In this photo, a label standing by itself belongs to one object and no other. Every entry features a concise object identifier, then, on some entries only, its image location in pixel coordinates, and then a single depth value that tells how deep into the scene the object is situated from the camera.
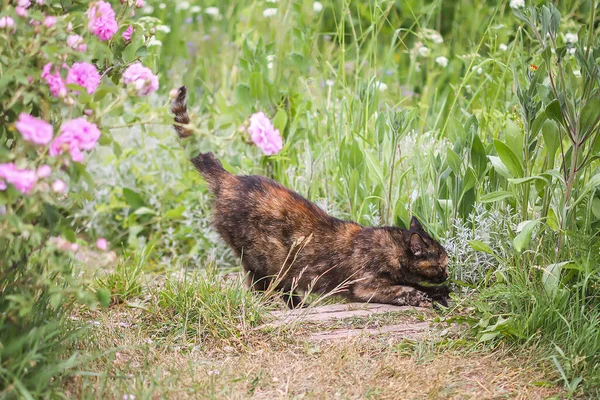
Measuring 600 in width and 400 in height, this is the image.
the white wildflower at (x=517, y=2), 8.45
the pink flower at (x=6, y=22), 5.67
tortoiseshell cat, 9.25
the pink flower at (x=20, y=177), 5.04
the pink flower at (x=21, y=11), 5.73
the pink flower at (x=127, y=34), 7.10
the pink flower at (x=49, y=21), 5.61
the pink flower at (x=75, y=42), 5.83
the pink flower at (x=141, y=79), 5.87
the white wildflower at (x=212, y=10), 15.61
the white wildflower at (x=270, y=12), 12.27
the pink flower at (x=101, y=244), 5.64
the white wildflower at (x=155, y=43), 11.11
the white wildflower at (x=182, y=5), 16.13
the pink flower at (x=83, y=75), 5.87
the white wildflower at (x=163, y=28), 11.74
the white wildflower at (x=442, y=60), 12.23
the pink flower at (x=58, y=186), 5.26
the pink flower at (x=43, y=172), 5.21
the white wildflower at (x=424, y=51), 11.80
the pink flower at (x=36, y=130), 5.14
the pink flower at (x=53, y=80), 5.80
